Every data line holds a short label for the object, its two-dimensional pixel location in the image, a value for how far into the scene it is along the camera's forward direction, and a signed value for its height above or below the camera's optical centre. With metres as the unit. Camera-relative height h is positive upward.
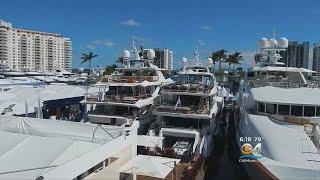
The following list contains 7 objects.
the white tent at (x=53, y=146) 7.74 -2.43
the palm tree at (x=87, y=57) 73.26 +7.55
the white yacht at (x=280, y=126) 10.38 -2.21
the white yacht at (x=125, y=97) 18.67 -1.10
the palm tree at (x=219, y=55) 58.20 +6.96
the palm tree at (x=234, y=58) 59.83 +6.44
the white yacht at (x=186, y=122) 15.91 -2.82
